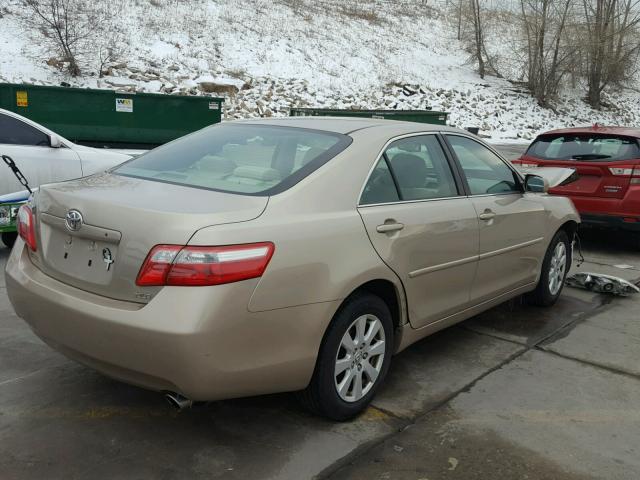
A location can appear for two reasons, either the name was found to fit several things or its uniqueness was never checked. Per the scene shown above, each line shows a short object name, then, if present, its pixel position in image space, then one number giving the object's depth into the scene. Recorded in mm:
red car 7164
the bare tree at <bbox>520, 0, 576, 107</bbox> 30906
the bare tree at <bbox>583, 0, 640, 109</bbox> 31438
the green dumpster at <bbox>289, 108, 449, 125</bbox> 14344
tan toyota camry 2588
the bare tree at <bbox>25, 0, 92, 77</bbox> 20922
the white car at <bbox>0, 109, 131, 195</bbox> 6848
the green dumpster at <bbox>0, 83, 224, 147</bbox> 11664
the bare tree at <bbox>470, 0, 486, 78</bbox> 32125
